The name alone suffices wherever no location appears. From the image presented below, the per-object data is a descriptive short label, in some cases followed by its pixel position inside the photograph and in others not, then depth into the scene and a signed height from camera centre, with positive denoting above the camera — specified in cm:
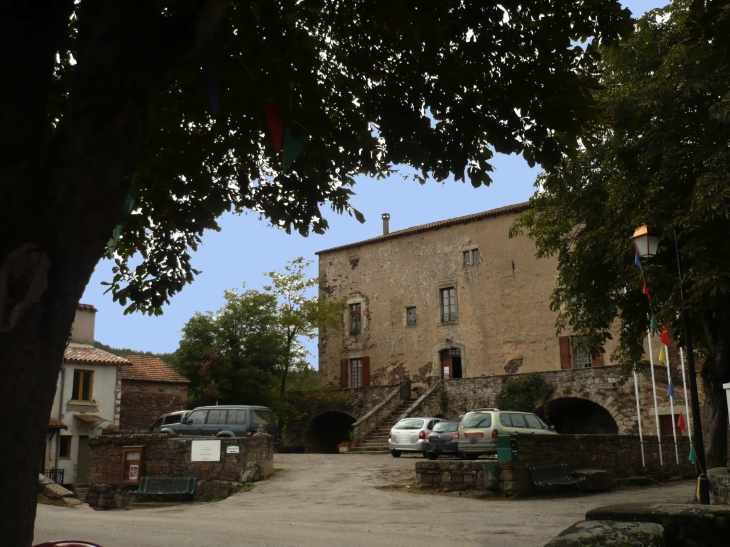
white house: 2856 +105
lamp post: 936 +97
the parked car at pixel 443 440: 2003 -37
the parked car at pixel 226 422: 2056 +22
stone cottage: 3238 +166
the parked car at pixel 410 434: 2188 -21
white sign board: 1634 -48
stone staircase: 2558 -35
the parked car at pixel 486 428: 1809 -5
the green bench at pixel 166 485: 1600 -122
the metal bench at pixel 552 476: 1393 -100
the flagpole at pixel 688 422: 2172 +5
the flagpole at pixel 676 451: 1924 -75
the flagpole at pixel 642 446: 1775 -54
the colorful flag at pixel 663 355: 1643 +157
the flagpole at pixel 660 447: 1855 -61
